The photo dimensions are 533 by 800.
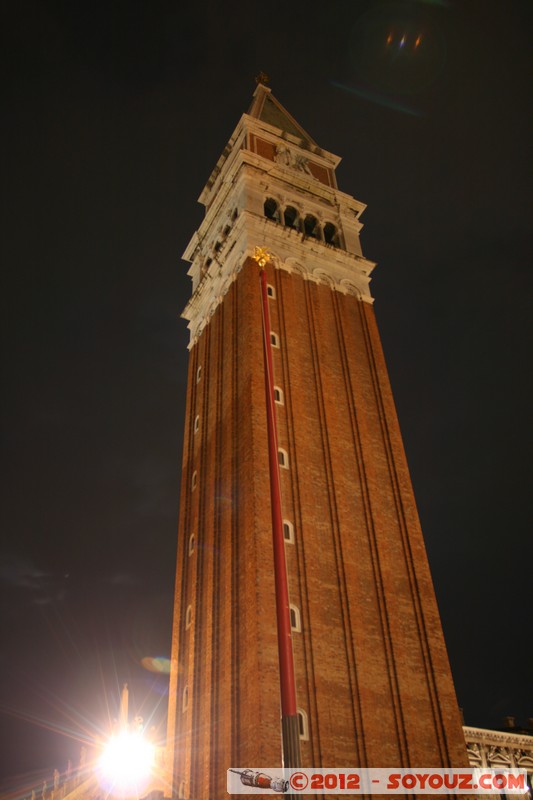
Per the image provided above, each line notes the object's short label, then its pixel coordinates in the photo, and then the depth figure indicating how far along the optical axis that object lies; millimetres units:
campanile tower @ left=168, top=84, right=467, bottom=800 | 24281
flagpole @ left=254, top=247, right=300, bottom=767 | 13003
